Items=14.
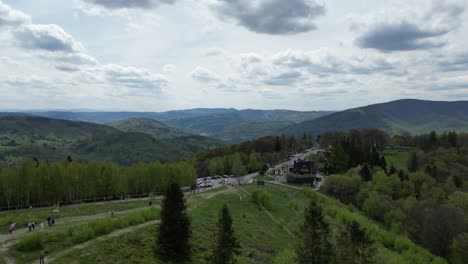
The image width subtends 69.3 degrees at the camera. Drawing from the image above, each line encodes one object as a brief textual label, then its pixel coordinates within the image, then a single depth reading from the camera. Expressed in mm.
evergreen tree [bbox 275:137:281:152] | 184875
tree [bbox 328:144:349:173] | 135375
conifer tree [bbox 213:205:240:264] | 32656
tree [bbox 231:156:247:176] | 129125
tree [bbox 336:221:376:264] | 31594
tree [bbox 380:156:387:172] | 136925
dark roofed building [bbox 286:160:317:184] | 121350
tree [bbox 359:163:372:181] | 119875
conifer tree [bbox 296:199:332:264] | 32438
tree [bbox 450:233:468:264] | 62594
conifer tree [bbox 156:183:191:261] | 37812
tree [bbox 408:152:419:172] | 140250
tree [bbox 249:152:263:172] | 153875
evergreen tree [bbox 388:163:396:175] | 128825
